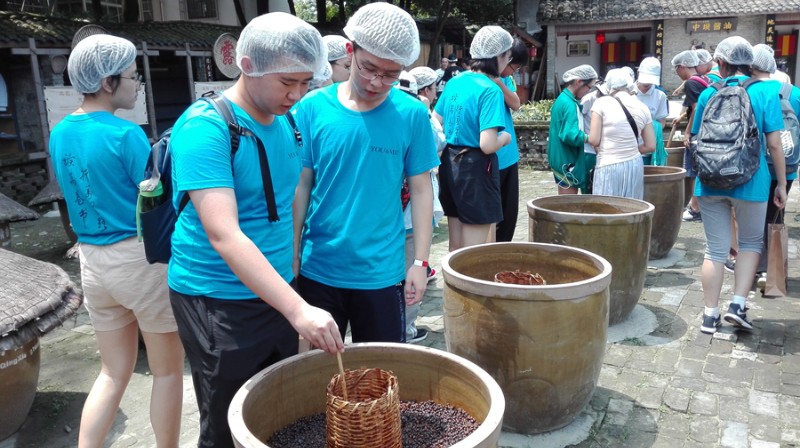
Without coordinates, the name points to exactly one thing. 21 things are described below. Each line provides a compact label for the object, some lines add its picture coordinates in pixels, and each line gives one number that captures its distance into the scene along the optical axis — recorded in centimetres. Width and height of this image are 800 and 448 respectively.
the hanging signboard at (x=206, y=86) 1237
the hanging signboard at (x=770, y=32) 2006
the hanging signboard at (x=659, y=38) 2122
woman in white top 520
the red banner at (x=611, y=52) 2289
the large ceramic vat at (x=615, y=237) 416
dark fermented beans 203
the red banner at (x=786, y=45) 2094
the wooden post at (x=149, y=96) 1170
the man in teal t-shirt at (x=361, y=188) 243
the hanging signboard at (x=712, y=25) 2044
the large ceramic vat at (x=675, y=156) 810
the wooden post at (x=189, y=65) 1295
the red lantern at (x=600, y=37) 2252
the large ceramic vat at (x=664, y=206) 583
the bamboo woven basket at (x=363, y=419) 177
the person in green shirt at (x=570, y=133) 554
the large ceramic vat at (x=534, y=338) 284
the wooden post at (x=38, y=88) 1016
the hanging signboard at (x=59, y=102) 1001
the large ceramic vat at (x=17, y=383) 311
